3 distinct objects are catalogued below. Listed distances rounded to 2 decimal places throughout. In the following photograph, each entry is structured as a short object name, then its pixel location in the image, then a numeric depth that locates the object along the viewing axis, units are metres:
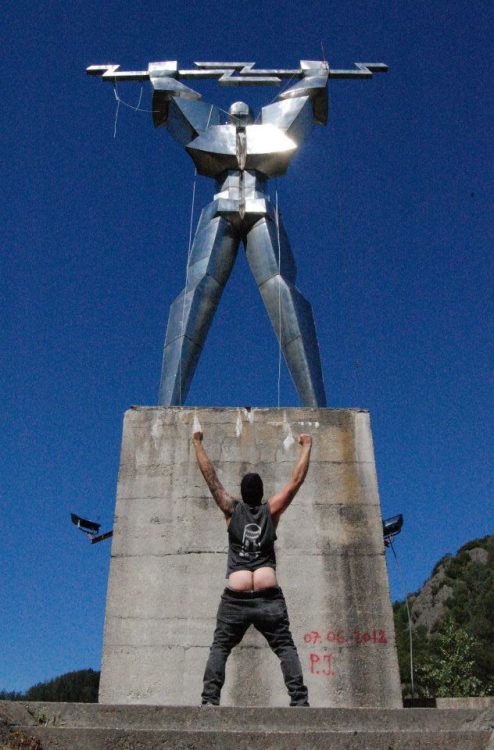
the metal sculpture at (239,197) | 9.14
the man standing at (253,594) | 3.88
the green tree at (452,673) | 28.52
